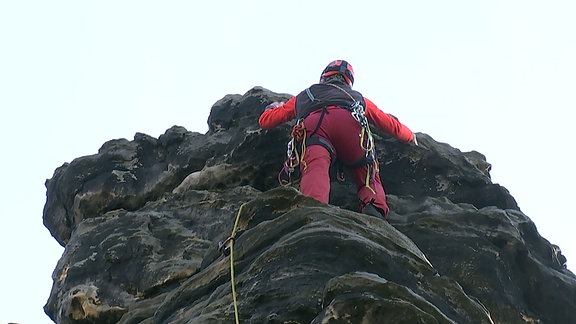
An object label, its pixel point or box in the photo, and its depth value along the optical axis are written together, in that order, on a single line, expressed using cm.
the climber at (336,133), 2519
